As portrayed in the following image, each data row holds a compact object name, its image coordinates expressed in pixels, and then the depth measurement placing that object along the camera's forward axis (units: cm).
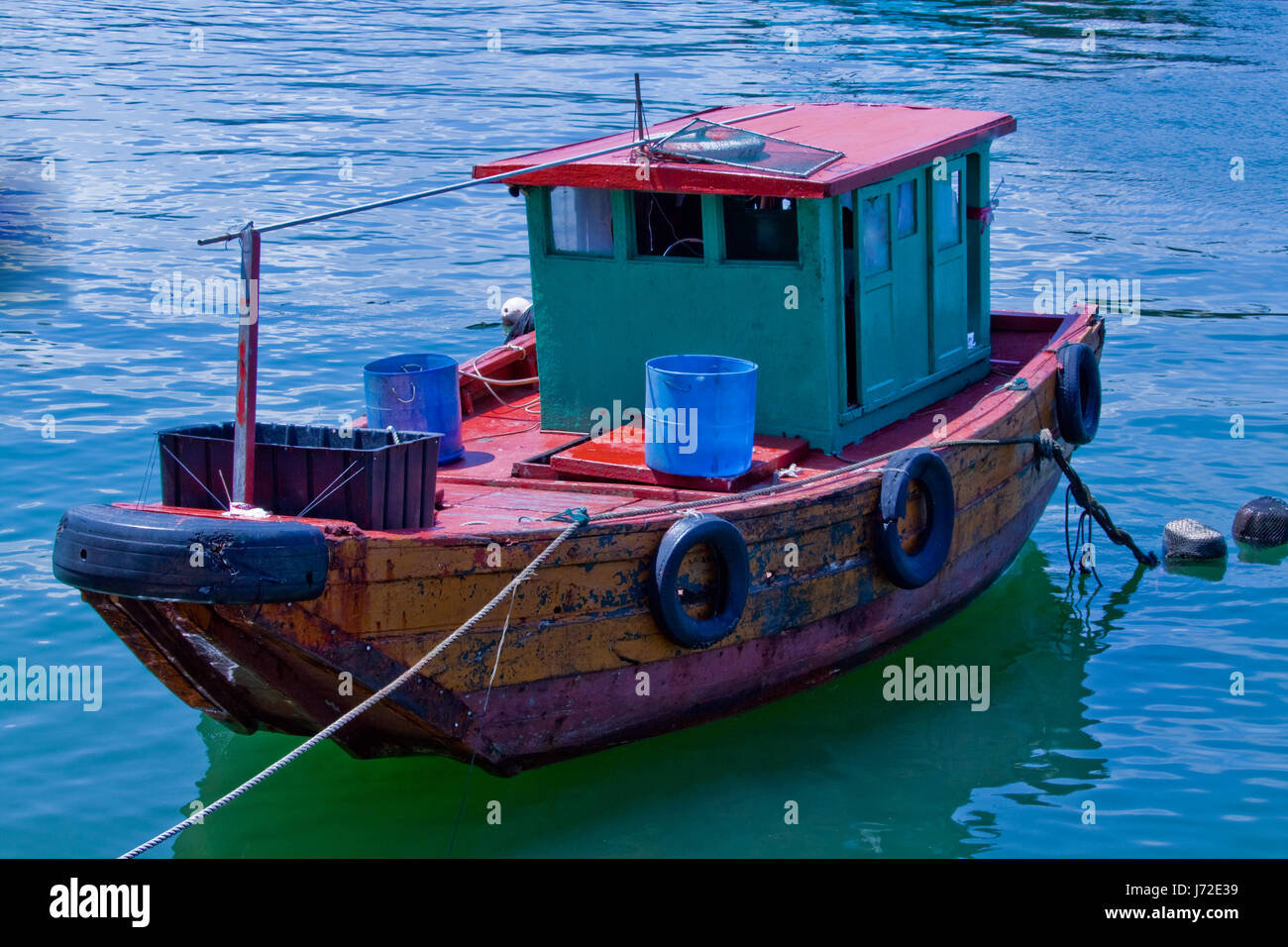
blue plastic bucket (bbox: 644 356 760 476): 1504
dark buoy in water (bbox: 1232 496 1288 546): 2128
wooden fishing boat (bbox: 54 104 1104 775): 1259
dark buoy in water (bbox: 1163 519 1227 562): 2092
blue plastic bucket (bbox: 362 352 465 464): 1642
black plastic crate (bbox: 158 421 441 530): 1273
